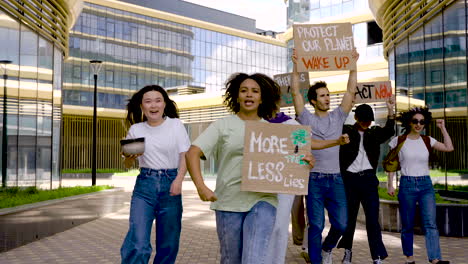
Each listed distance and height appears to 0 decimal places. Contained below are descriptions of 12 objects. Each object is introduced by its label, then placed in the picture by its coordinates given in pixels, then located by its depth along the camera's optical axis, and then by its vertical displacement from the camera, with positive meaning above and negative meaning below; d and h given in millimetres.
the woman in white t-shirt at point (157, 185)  5199 -319
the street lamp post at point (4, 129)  13383 +367
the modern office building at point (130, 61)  54906 +8966
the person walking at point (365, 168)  7066 -245
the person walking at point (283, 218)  4652 -541
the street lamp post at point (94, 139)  26016 +307
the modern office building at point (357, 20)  35125 +7374
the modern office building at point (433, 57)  12211 +2068
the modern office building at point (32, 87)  13648 +1479
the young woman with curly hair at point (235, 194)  4004 -312
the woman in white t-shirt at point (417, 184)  7156 -435
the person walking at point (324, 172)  6496 -263
